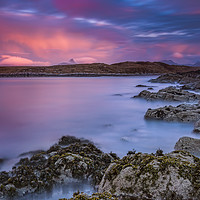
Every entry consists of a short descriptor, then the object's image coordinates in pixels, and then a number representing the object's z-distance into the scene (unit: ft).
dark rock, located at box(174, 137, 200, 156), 20.93
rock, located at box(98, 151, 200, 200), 11.40
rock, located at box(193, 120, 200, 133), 29.64
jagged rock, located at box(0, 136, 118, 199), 14.85
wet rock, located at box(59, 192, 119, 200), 10.40
